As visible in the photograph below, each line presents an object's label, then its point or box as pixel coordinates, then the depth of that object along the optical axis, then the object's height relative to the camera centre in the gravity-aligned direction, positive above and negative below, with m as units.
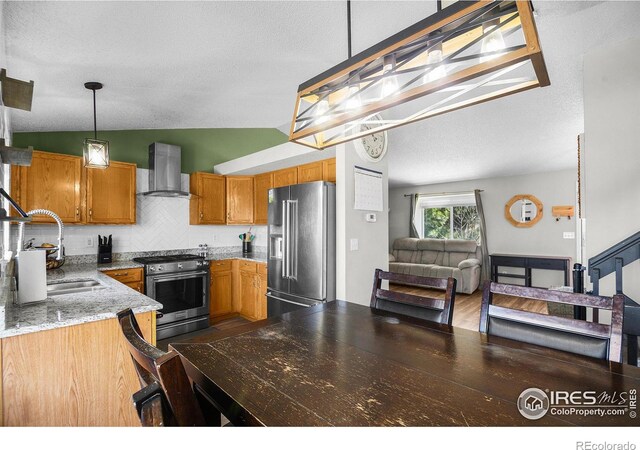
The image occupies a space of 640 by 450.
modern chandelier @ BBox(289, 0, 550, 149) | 0.83 +0.55
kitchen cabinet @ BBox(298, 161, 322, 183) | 3.33 +0.60
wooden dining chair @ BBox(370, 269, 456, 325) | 1.59 -0.42
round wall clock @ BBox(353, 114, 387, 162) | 3.07 +0.83
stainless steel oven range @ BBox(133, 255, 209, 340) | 3.50 -0.76
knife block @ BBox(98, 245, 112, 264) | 3.65 -0.32
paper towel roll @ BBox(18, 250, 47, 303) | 1.61 -0.27
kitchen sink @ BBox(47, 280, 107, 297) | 2.29 -0.49
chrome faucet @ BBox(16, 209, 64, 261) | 1.73 -0.06
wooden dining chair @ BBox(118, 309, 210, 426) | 0.62 -0.32
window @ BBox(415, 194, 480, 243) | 7.06 +0.20
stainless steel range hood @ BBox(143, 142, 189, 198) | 3.88 +0.72
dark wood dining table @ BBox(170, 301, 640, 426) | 0.78 -0.48
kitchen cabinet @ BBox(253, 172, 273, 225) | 4.30 +0.40
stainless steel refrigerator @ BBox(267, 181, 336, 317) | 2.90 -0.20
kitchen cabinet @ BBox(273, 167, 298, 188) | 3.66 +0.61
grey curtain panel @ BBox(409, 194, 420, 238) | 7.79 +0.23
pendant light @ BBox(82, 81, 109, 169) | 2.54 +0.62
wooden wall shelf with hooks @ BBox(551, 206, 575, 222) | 5.67 +0.23
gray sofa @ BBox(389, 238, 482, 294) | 5.85 -0.74
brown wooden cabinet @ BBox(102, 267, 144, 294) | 3.29 -0.54
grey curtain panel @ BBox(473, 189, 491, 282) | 6.49 -0.37
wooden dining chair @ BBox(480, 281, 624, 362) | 1.12 -0.41
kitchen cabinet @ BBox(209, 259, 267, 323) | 3.92 -0.85
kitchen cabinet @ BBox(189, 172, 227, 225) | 4.32 +0.39
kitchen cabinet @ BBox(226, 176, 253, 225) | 4.50 +0.40
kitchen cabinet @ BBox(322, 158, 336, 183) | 3.15 +0.58
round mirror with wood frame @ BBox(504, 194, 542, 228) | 6.07 +0.29
